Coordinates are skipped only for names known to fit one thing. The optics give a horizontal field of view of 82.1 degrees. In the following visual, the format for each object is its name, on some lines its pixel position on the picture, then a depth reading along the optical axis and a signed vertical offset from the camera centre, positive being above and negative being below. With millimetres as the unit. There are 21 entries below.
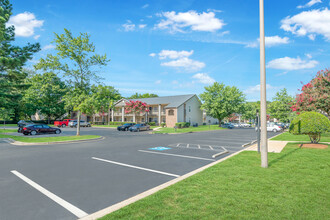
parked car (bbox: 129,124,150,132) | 32134 -2077
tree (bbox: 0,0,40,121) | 20250 +5673
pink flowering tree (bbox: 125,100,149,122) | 46062 +2112
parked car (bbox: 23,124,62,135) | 22106 -1717
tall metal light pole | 6895 +866
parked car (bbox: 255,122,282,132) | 33469 -2145
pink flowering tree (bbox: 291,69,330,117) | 18923 +2165
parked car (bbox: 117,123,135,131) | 33781 -2036
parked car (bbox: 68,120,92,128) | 41969 -1692
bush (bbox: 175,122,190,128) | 40553 -1949
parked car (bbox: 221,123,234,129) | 46866 -2440
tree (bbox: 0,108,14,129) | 20584 +284
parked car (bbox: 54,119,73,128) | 43575 -1750
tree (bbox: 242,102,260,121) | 67512 +1202
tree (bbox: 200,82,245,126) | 47656 +4068
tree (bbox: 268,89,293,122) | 52125 +2615
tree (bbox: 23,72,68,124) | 46400 +4856
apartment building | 44406 +1212
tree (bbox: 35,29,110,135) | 19312 +5530
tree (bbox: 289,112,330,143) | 11710 -529
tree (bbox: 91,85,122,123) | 19406 +1902
